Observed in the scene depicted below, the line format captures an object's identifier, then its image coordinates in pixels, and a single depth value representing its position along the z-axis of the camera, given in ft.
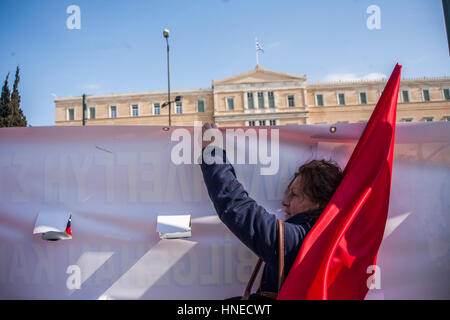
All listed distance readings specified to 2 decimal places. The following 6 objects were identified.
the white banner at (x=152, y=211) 6.45
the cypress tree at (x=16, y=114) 31.65
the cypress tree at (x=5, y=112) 31.39
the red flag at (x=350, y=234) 4.15
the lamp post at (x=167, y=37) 45.54
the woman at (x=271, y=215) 4.31
